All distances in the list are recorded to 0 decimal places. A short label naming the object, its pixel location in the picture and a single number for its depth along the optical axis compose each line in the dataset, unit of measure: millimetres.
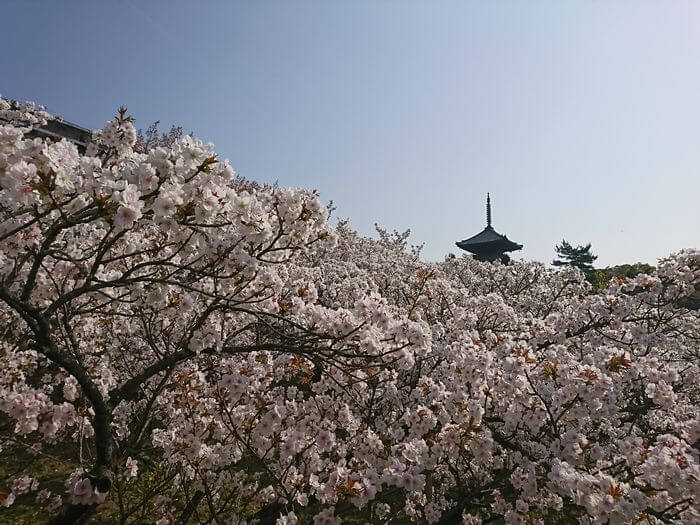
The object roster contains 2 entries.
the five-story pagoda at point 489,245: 38531
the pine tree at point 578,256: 48781
